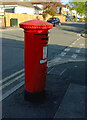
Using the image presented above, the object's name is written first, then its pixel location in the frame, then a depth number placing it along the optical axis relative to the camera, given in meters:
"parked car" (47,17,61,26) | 20.84
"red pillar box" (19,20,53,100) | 2.36
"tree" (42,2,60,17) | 33.36
